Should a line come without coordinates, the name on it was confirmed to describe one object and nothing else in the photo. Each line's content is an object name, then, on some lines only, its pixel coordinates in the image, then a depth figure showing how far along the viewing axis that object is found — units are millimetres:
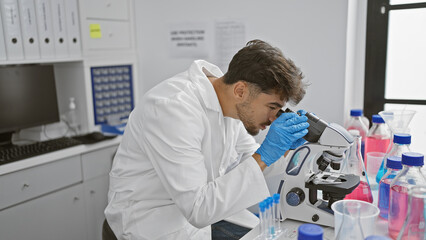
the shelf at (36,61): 2096
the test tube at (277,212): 1146
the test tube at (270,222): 1123
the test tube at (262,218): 1113
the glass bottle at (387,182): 1229
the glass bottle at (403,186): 1077
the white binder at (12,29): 2066
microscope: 1180
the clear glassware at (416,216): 918
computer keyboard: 1992
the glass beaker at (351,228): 914
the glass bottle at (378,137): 1690
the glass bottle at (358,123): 1837
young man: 1208
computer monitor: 2209
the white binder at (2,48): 2062
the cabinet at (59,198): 1969
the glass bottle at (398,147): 1302
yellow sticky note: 2498
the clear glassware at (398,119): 1639
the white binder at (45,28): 2219
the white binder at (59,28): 2289
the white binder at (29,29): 2146
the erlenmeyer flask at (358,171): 1294
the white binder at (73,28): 2361
